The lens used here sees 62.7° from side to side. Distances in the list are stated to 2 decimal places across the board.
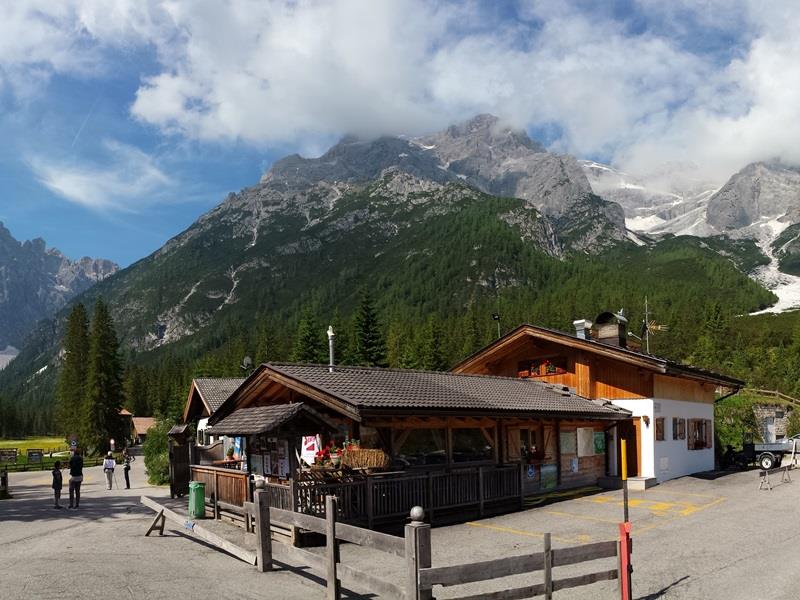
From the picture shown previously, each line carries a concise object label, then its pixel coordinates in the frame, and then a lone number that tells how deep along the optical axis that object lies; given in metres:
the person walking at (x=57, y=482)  22.44
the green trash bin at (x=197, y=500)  17.72
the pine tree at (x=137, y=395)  116.00
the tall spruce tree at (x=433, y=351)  84.31
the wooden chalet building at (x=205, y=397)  37.06
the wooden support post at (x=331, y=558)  9.21
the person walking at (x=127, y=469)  31.28
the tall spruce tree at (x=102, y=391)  67.62
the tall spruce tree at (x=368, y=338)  71.94
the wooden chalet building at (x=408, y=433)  15.34
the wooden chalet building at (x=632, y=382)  24.42
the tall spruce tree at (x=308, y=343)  75.19
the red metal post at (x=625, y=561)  9.10
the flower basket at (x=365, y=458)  15.88
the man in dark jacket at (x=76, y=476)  21.73
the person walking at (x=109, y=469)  30.83
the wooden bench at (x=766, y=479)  22.66
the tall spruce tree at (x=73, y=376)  71.06
